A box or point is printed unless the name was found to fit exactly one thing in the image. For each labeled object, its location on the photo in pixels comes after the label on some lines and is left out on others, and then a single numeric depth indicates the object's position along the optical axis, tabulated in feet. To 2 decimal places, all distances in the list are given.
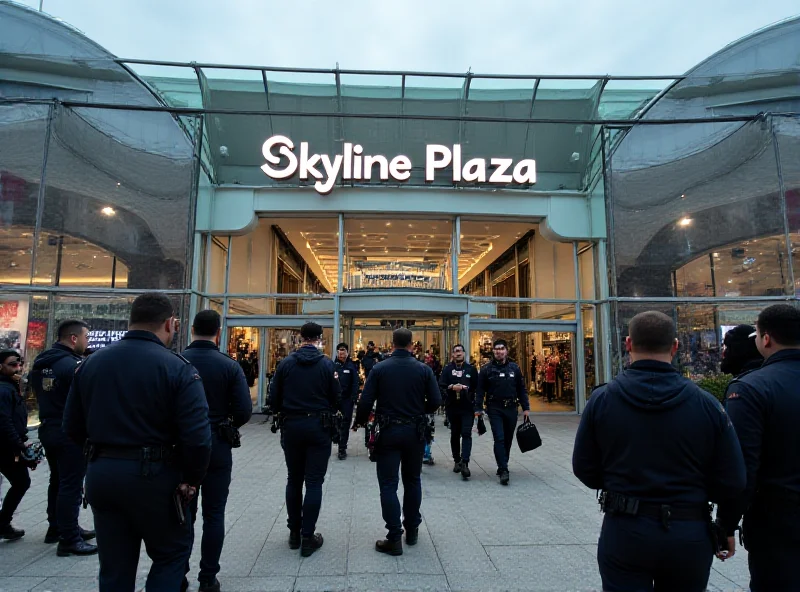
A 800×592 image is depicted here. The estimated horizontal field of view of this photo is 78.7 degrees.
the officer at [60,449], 13.33
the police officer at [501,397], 21.68
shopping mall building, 38.63
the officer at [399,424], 13.57
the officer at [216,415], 11.28
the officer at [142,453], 7.81
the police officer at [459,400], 22.52
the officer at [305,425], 13.39
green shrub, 28.78
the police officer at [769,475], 7.18
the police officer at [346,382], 26.32
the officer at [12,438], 13.79
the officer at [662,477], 6.45
